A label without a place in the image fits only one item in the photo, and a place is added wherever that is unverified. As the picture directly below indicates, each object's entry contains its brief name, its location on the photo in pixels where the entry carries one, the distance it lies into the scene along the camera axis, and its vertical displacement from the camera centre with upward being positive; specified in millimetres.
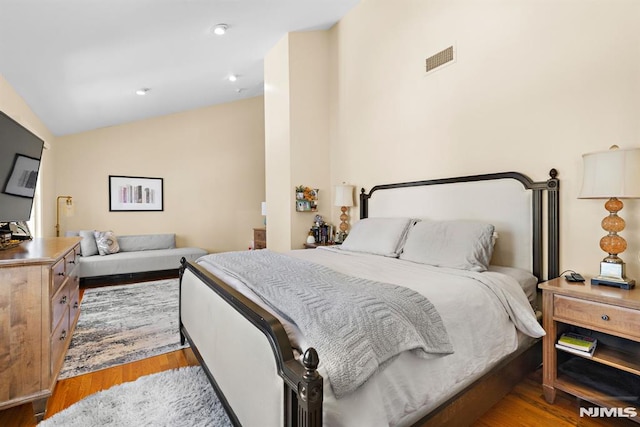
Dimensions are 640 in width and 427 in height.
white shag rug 1650 -1103
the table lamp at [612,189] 1615 +89
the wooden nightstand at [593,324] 1530 -604
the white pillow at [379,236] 2688 -254
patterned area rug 2396 -1112
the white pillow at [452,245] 2105 -269
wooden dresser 1595 -612
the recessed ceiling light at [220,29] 3207 +1853
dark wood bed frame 882 -481
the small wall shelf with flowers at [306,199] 4027 +122
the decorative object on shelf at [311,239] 3939 -381
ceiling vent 2766 +1337
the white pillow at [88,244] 4883 -522
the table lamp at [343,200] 3754 +97
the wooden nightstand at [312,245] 3830 -444
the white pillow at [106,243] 5016 -519
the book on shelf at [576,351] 1689 -784
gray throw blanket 998 -406
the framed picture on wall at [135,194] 5539 +291
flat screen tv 1952 +291
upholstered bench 4695 -738
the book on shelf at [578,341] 1714 -750
